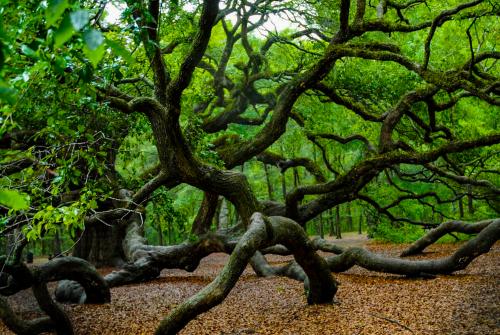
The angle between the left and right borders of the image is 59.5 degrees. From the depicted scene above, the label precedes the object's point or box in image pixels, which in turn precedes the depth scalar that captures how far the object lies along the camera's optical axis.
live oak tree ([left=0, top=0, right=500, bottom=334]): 4.29
